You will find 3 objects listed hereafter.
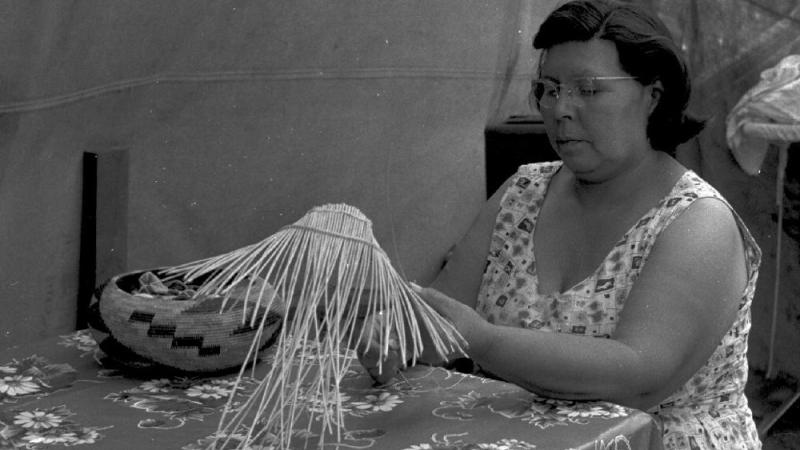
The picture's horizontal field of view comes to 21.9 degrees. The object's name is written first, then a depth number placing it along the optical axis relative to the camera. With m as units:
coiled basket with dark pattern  2.39
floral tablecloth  2.25
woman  2.49
